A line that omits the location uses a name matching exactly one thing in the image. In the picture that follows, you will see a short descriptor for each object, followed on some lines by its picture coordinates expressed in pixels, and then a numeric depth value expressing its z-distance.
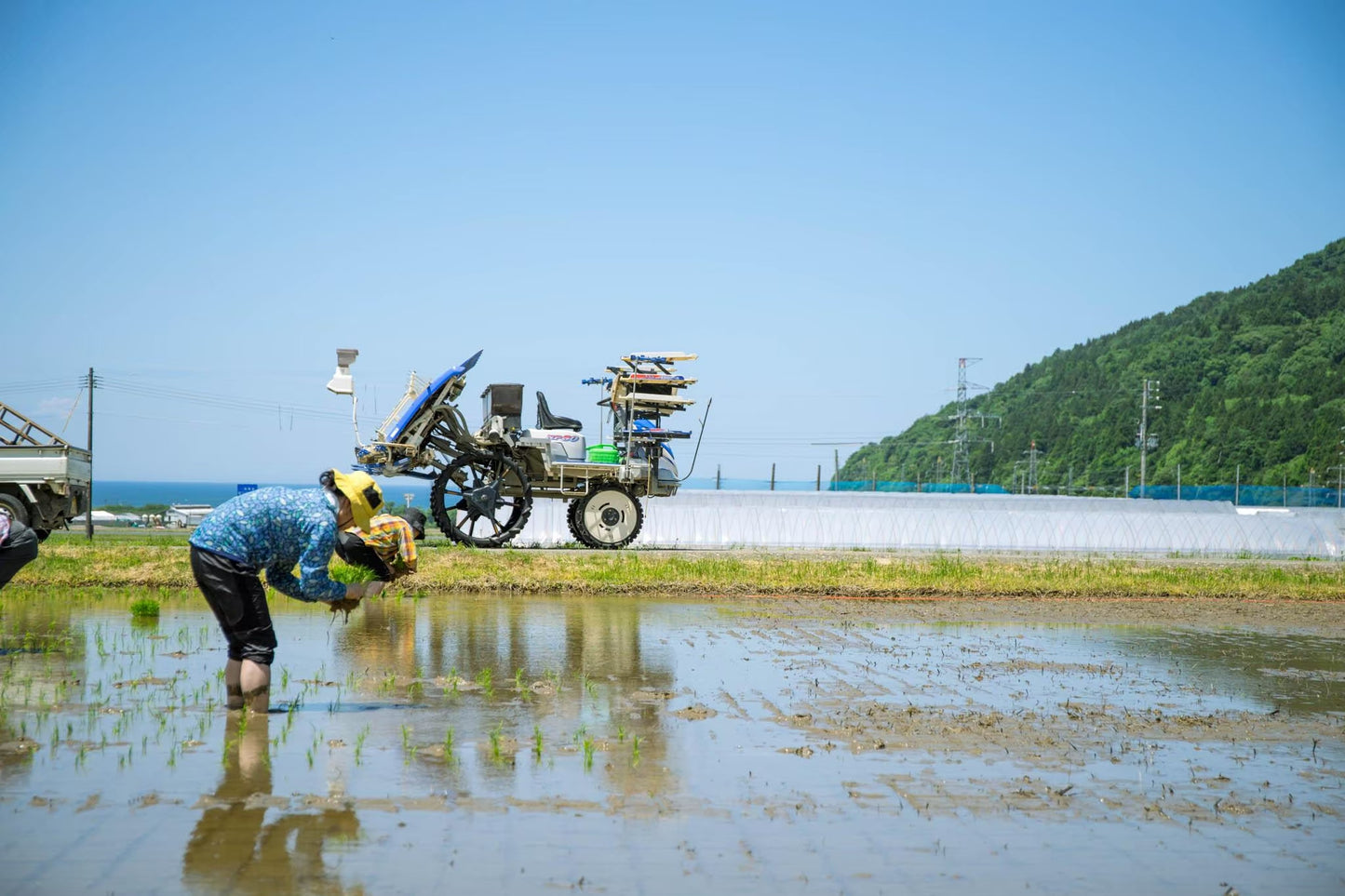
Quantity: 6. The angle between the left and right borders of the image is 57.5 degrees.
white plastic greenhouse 31.67
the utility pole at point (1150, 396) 69.75
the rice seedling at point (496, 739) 6.87
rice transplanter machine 22.31
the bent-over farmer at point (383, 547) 8.38
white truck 23.19
